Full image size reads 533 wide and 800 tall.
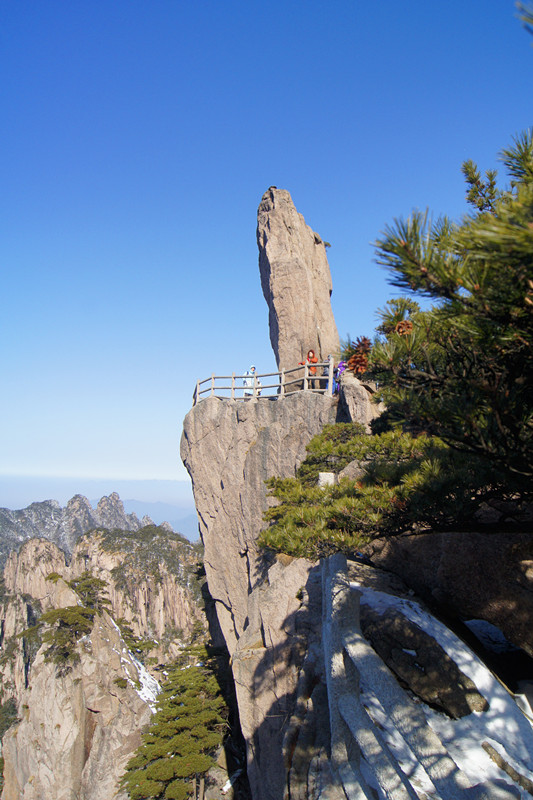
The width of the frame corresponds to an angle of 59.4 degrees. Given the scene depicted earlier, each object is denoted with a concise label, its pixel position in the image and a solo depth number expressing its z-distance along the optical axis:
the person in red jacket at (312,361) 22.25
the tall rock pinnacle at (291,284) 25.75
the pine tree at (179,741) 17.50
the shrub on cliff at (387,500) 5.27
